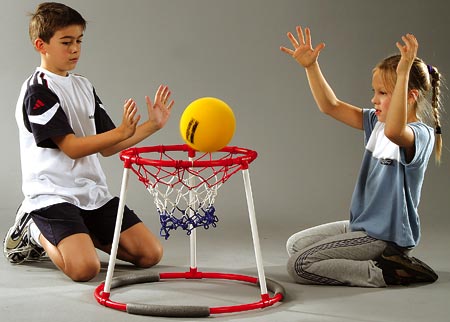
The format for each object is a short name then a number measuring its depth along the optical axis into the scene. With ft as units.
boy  14.02
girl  13.55
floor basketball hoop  11.87
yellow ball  12.22
